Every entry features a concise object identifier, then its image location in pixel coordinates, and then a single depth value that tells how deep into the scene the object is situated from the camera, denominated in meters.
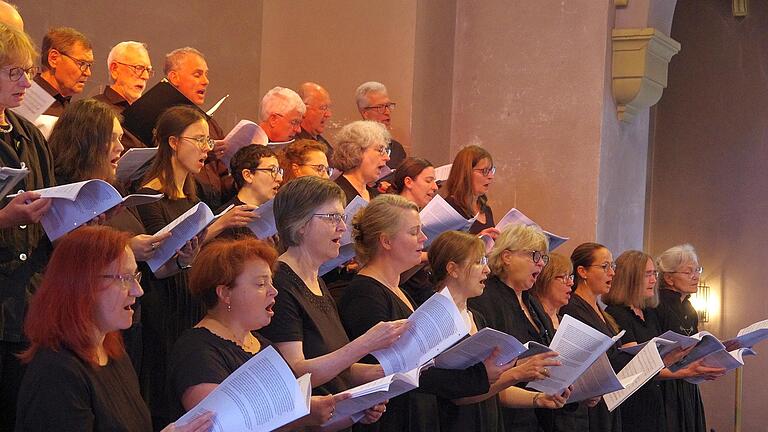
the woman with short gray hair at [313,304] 3.58
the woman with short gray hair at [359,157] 5.55
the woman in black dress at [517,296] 5.27
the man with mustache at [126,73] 5.43
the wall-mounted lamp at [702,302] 10.02
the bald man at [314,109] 6.69
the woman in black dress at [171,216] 4.17
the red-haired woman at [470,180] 6.31
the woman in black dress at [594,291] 6.06
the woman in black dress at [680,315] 6.82
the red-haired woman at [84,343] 2.86
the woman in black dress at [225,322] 3.24
